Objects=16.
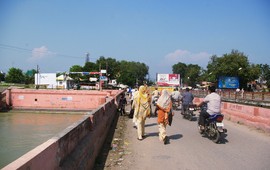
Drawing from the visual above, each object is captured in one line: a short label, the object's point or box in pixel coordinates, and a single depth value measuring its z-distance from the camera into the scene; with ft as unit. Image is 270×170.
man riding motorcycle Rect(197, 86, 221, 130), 22.71
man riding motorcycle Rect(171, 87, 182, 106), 46.60
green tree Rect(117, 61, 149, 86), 260.28
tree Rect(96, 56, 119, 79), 254.57
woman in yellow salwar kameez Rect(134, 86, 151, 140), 23.02
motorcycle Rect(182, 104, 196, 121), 36.06
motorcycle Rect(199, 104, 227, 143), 21.82
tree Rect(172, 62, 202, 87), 324.95
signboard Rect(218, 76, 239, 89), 139.65
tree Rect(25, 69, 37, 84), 270.01
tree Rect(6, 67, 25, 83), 250.81
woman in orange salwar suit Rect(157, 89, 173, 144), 21.64
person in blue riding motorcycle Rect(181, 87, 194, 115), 37.44
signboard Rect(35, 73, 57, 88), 174.68
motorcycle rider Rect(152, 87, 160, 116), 47.00
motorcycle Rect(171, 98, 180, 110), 52.17
